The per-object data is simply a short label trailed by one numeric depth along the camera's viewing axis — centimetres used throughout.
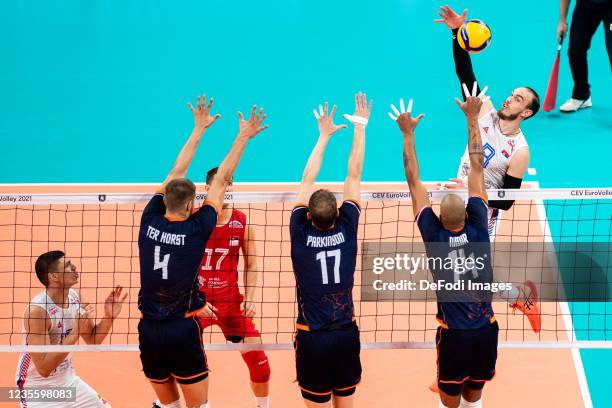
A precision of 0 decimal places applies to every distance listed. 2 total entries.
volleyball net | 1989
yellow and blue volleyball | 2167
